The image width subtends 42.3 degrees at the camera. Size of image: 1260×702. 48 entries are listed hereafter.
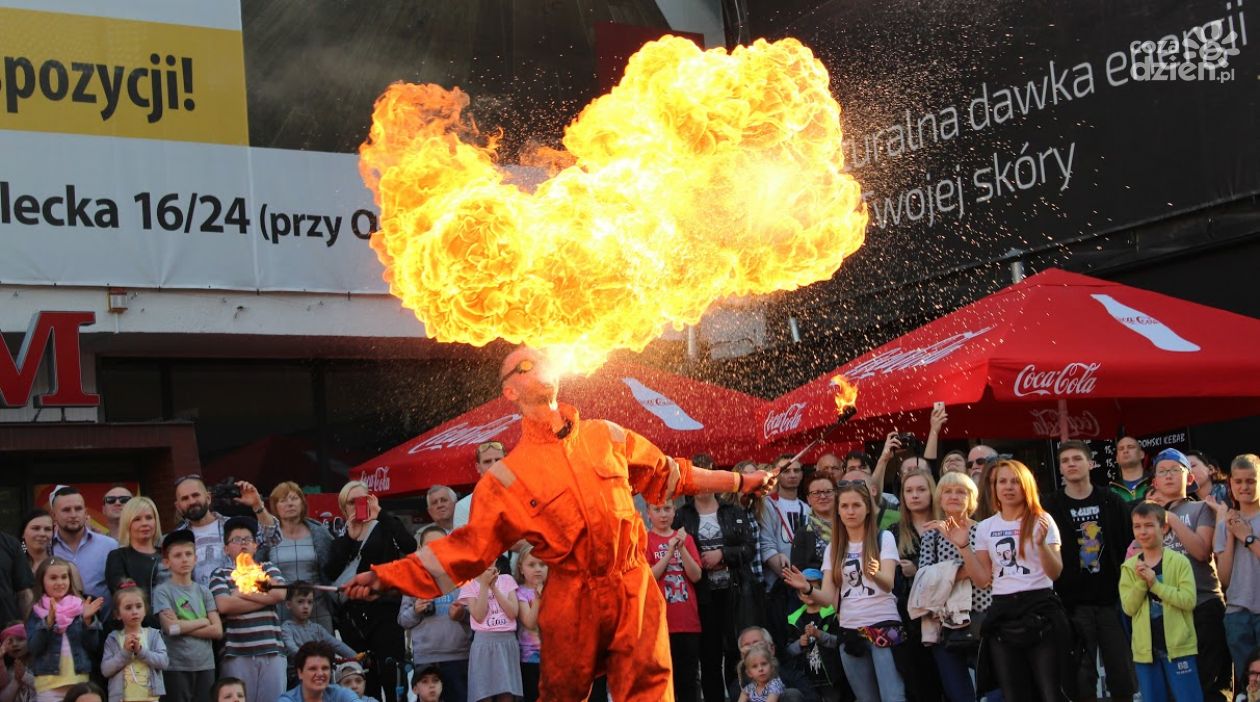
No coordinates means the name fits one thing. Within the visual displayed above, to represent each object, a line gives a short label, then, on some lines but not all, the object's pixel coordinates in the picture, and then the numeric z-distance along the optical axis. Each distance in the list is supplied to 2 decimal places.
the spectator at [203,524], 8.96
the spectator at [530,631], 9.27
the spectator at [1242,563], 8.18
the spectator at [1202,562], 8.37
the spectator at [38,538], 8.76
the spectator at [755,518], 9.74
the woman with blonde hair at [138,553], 8.62
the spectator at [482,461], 9.47
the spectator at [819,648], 8.97
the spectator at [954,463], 9.31
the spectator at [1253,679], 7.73
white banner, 14.24
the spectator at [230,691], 8.11
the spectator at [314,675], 8.29
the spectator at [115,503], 9.70
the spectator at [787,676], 8.70
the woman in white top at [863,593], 8.66
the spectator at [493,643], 9.01
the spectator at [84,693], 7.70
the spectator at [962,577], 8.38
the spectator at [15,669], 7.94
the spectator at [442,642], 9.25
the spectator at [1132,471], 9.33
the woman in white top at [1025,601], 7.86
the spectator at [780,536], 9.74
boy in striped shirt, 8.62
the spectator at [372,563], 9.52
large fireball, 7.27
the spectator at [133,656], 8.20
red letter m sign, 13.69
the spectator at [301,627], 9.01
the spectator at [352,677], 8.70
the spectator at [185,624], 8.45
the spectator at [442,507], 9.73
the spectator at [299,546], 9.39
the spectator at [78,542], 8.90
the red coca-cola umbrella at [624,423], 11.25
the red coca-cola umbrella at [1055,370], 8.55
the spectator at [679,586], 9.37
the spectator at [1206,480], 9.02
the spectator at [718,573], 9.66
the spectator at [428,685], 8.95
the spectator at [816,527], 9.38
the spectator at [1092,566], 8.16
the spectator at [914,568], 8.69
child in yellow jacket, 8.28
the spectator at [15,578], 8.26
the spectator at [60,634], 8.13
